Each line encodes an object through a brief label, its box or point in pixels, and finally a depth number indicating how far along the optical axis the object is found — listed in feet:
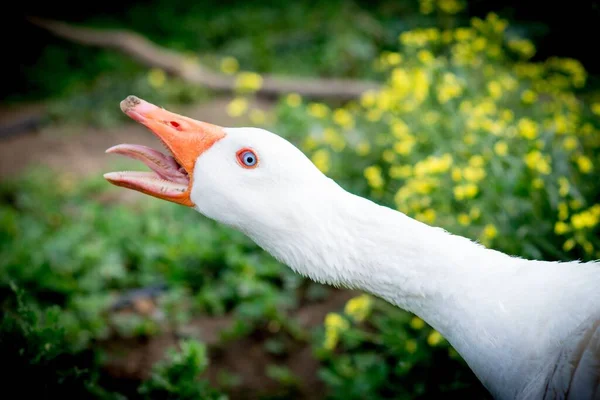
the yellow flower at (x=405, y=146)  10.59
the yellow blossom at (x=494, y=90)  12.25
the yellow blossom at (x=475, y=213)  8.79
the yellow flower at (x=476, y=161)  9.44
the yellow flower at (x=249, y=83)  14.96
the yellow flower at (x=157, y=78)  21.37
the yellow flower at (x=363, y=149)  12.73
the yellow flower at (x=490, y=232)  8.07
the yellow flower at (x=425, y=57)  12.56
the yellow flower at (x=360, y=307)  8.95
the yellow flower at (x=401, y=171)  10.18
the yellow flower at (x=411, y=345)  8.56
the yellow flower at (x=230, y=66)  20.90
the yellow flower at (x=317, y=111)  15.65
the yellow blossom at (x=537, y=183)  8.96
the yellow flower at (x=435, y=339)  8.06
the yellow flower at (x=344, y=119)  14.15
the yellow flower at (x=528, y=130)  9.57
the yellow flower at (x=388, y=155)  11.65
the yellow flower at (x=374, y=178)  10.47
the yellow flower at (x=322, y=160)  12.46
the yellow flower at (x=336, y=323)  9.12
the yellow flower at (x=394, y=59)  12.83
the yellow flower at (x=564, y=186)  8.71
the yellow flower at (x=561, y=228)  7.83
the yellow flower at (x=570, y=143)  10.36
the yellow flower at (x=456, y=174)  9.16
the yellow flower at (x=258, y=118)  16.23
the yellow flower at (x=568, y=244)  7.87
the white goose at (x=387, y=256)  5.02
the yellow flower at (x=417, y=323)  8.80
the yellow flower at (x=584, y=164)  9.20
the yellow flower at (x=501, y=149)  9.59
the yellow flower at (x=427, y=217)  9.10
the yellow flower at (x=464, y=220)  8.77
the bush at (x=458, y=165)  8.40
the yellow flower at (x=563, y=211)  8.27
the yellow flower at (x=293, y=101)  17.07
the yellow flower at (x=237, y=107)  13.74
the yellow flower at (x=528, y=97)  12.09
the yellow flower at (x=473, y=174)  9.02
